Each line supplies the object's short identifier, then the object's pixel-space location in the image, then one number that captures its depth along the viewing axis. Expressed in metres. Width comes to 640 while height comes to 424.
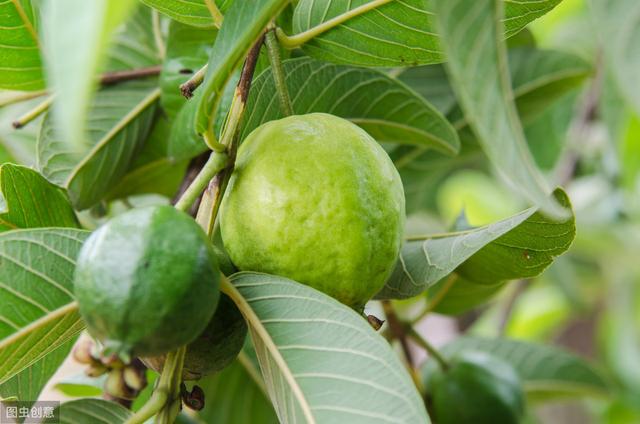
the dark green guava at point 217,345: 0.42
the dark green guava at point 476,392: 0.58
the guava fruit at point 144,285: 0.37
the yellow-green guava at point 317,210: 0.41
